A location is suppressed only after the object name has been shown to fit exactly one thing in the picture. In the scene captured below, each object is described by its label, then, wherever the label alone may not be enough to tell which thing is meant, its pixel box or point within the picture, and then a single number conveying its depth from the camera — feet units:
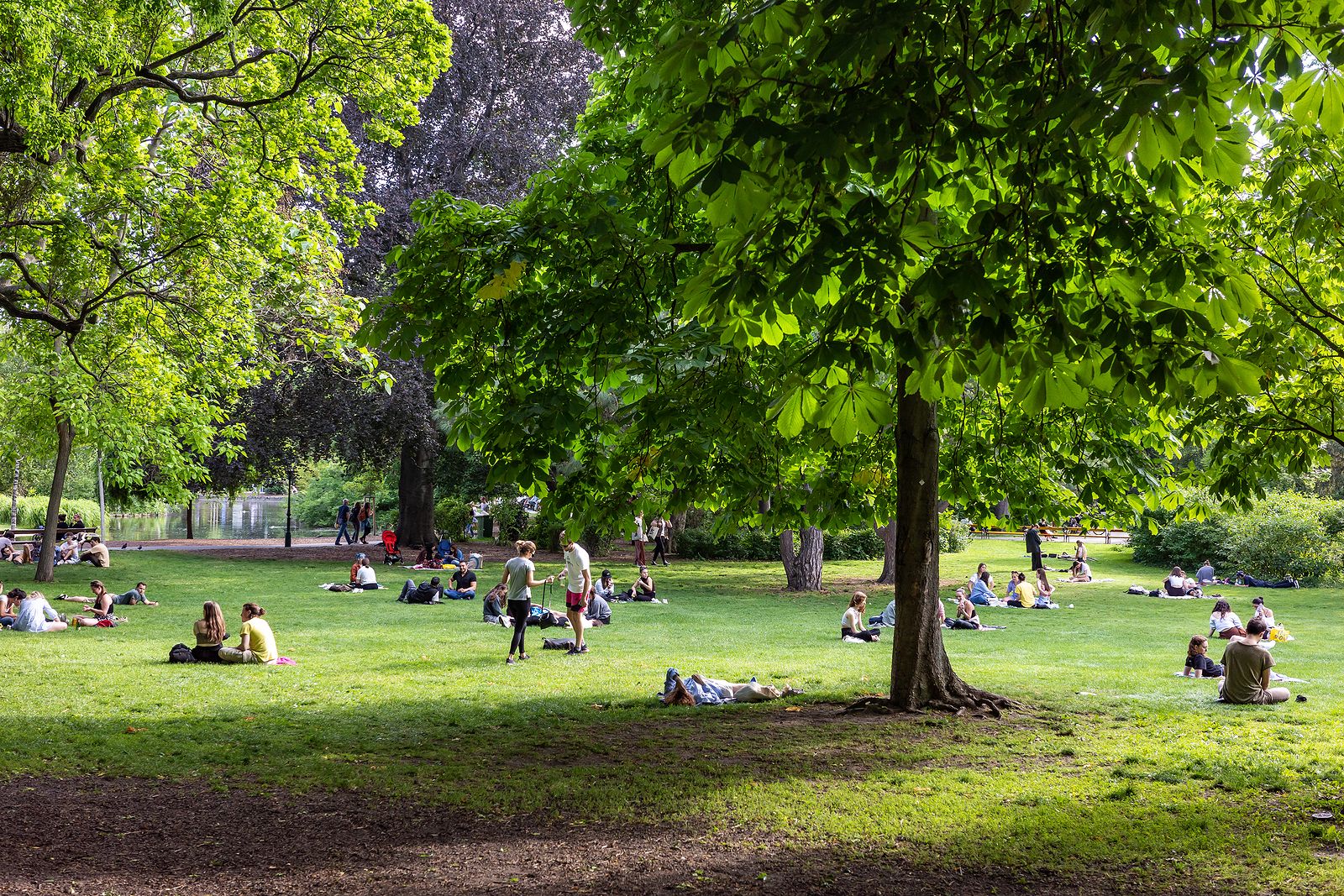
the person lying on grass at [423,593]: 71.67
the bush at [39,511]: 171.94
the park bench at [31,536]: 112.79
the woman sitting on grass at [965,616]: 62.59
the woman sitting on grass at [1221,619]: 59.00
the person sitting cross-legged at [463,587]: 74.53
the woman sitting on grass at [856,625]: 55.67
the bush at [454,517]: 133.39
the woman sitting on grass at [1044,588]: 77.82
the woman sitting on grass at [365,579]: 78.84
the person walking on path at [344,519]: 132.67
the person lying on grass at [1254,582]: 91.66
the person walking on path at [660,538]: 108.99
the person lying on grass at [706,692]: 36.83
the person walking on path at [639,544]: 96.44
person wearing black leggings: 45.83
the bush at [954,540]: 128.16
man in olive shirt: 37.81
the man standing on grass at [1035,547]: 92.76
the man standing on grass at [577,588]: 49.11
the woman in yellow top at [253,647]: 44.37
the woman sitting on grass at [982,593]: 75.25
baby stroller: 101.65
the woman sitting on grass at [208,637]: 44.39
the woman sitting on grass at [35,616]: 53.26
